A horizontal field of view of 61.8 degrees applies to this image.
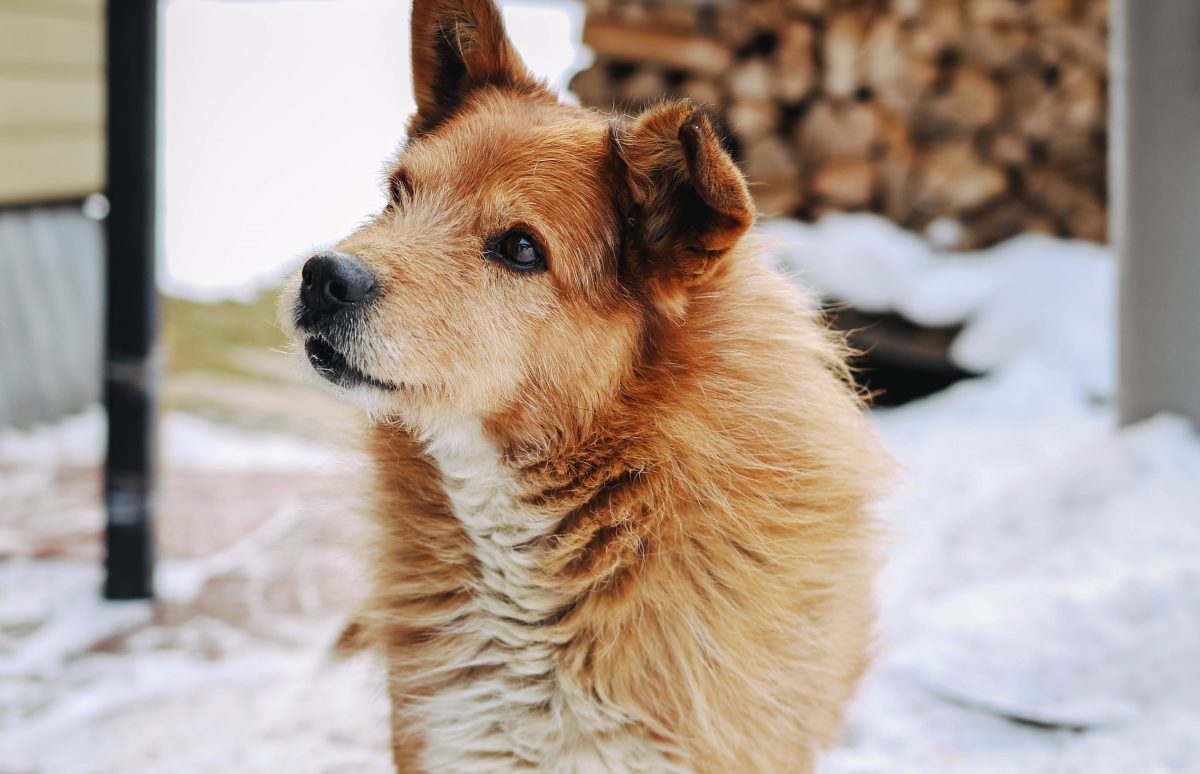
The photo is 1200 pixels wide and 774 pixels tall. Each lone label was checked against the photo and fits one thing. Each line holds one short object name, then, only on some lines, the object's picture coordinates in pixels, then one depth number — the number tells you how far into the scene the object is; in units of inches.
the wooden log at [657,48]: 221.1
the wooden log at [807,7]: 225.8
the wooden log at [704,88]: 229.0
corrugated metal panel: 203.6
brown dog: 69.1
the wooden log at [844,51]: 225.6
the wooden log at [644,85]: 225.6
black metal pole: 126.3
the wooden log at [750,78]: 228.1
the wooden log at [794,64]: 226.4
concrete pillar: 135.9
